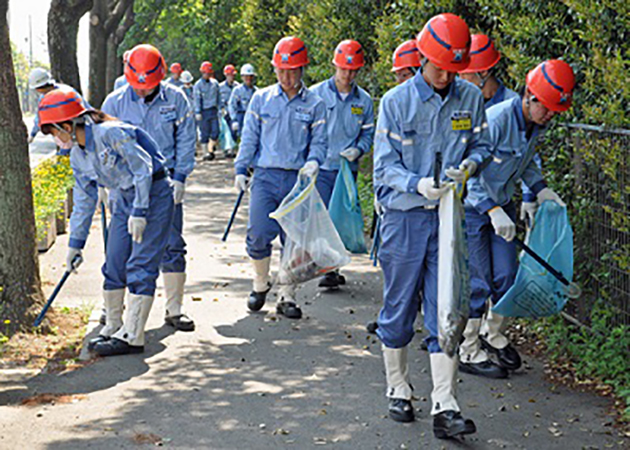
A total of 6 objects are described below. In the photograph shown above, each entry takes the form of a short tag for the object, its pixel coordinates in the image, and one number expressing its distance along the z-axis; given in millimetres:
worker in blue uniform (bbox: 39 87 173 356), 7133
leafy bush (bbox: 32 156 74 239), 12663
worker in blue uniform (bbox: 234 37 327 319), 8883
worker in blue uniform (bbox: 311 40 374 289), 9867
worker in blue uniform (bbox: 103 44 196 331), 8398
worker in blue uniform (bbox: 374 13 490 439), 5770
